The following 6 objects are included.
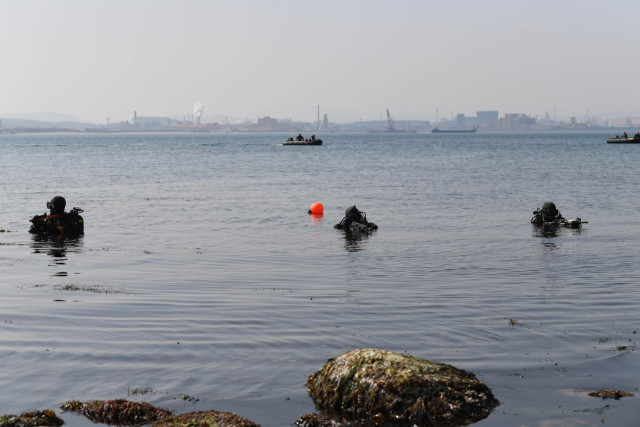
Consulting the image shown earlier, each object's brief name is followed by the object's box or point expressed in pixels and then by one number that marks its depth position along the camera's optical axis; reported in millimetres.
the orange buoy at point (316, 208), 28031
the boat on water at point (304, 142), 118362
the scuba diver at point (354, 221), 22422
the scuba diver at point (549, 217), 23812
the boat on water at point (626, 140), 110888
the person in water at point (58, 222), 21578
